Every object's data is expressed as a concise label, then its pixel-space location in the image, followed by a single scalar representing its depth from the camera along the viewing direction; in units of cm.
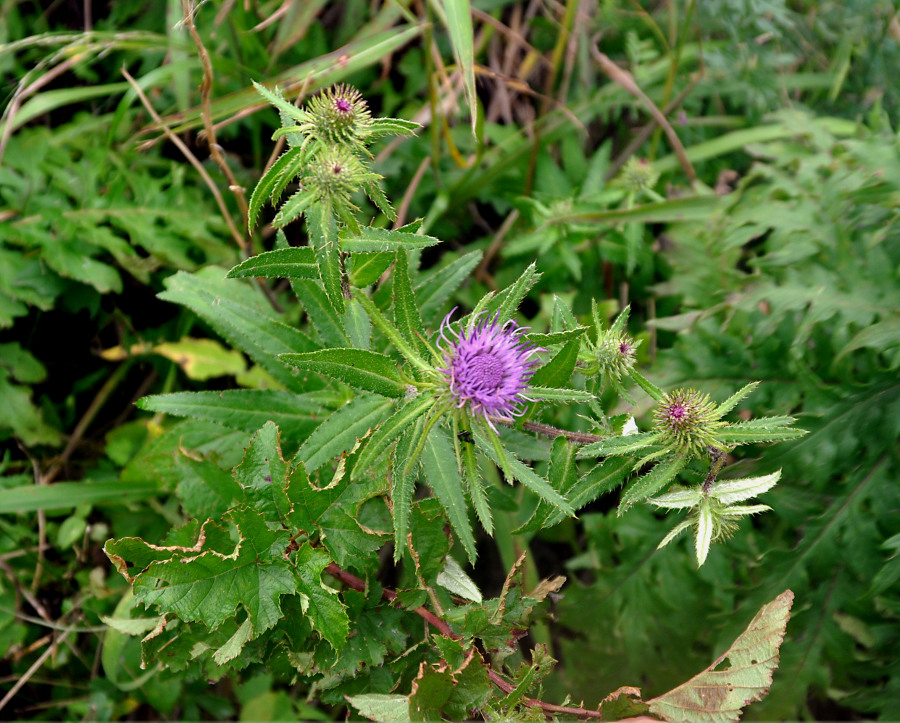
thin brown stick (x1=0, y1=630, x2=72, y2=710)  39
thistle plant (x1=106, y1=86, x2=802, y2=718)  29
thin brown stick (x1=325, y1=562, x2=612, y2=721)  30
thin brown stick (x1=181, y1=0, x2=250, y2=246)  37
